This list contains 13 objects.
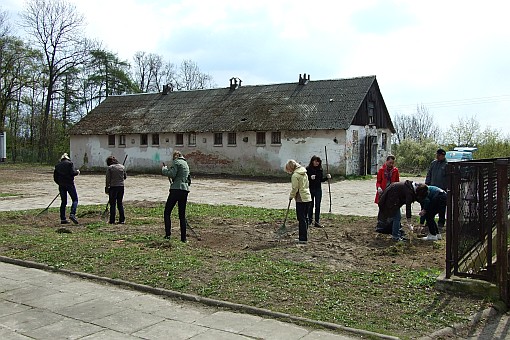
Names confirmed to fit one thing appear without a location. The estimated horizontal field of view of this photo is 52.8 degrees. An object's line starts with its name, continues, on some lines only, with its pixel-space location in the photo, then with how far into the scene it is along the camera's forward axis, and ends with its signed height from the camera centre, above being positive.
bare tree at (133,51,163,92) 64.31 +10.29
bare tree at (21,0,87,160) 48.91 +9.36
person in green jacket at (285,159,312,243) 10.02 -0.80
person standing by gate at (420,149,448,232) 11.90 -0.42
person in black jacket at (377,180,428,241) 9.69 -0.84
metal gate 5.93 -0.87
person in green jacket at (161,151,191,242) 10.20 -0.63
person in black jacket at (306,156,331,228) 12.12 -0.65
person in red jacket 11.86 -0.48
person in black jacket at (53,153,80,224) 12.91 -0.51
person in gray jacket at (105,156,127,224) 12.86 -0.70
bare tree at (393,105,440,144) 64.51 +3.35
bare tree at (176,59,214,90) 65.31 +9.59
